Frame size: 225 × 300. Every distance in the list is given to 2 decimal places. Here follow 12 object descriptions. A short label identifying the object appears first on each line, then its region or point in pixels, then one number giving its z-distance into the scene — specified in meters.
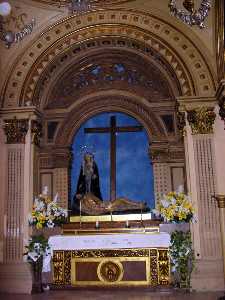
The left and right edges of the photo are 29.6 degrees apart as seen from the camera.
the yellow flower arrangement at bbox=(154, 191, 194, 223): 9.35
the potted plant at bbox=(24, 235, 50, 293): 9.49
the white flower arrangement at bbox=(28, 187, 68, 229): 9.81
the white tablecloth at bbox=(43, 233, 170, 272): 9.43
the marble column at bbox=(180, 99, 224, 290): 9.31
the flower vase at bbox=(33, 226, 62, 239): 10.63
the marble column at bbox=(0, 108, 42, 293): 9.85
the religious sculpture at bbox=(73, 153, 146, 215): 10.78
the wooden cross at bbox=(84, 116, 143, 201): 11.45
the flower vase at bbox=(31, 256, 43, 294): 9.48
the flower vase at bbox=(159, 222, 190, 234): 10.21
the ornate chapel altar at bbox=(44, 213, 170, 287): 9.43
